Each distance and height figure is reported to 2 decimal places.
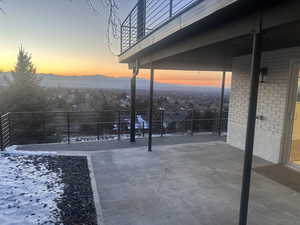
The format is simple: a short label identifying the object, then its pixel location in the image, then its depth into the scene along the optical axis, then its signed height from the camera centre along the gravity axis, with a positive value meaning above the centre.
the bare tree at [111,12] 1.79 +0.66
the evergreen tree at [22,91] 10.23 -0.36
